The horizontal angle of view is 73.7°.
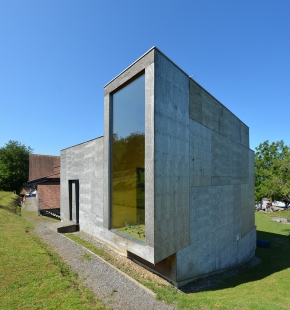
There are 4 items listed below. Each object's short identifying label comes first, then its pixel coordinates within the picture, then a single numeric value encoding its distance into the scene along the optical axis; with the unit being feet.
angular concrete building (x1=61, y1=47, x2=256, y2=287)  21.94
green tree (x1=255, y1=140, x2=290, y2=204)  83.76
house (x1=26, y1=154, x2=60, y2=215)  63.16
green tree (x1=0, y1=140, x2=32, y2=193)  119.85
